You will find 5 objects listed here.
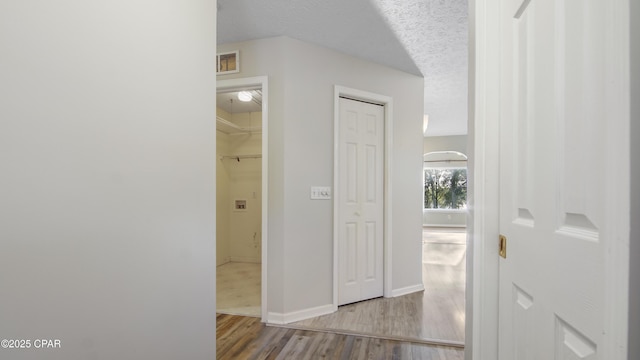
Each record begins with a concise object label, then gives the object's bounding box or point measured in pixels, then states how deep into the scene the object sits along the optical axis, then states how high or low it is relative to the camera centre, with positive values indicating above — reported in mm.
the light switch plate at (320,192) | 2561 -146
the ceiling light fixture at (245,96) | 3400 +1047
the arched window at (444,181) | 8188 -102
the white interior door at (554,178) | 521 +0
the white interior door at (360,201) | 2789 -251
